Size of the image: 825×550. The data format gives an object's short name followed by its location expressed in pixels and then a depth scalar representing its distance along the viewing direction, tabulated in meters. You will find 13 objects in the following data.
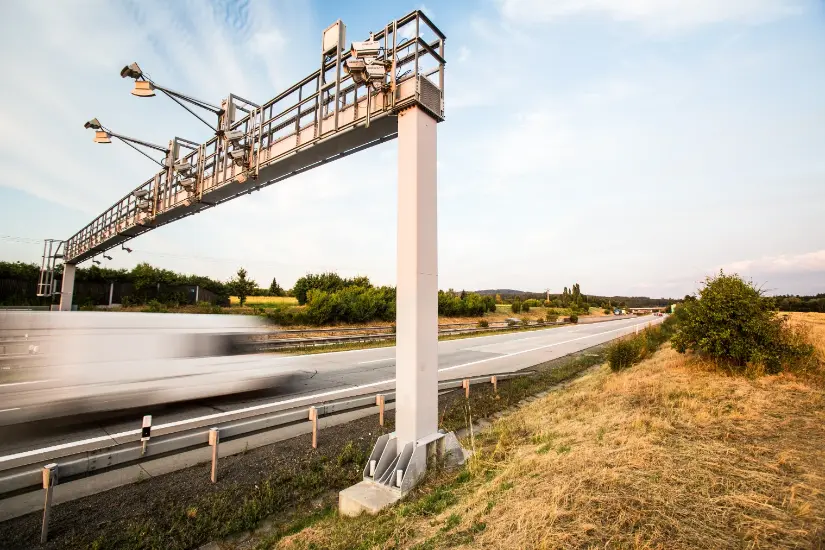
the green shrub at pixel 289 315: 24.51
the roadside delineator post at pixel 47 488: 3.65
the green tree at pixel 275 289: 59.12
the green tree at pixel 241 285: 45.62
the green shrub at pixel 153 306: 25.20
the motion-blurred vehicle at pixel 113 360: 7.18
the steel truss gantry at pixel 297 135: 5.28
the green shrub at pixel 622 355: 12.51
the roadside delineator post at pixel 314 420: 5.96
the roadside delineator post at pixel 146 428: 5.13
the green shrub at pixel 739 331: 8.71
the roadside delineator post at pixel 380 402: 7.02
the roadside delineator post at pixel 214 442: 4.82
